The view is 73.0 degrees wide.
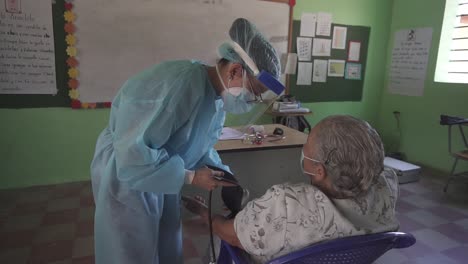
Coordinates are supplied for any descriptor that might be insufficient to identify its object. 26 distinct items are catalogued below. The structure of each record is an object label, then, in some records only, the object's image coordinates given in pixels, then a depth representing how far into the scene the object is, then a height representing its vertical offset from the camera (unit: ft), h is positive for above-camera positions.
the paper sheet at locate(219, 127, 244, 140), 7.72 -1.53
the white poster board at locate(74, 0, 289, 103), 9.83 +1.13
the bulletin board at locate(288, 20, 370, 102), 13.53 -0.37
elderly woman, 2.75 -1.11
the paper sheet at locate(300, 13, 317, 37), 12.80 +2.11
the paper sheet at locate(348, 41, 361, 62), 14.01 +1.22
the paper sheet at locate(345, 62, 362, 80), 14.21 +0.33
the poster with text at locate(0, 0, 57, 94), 8.90 +0.42
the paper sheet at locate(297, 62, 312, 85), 13.25 +0.12
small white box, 11.39 -3.20
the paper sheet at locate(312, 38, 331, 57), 13.24 +1.22
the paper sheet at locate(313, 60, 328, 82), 13.53 +0.26
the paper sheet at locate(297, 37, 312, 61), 12.94 +1.13
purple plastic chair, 2.57 -1.43
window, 11.76 +1.45
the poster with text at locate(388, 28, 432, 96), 12.88 +0.87
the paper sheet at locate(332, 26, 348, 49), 13.51 +1.73
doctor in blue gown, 3.34 -0.78
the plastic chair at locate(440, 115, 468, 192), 9.84 -1.52
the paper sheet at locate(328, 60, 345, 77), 13.80 +0.43
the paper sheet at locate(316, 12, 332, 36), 13.06 +2.20
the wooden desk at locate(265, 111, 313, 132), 11.58 -1.51
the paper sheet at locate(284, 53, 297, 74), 12.18 +0.37
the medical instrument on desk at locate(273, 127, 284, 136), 8.16 -1.46
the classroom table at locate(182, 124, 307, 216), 7.43 -2.21
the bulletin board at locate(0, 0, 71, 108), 9.31 -0.80
